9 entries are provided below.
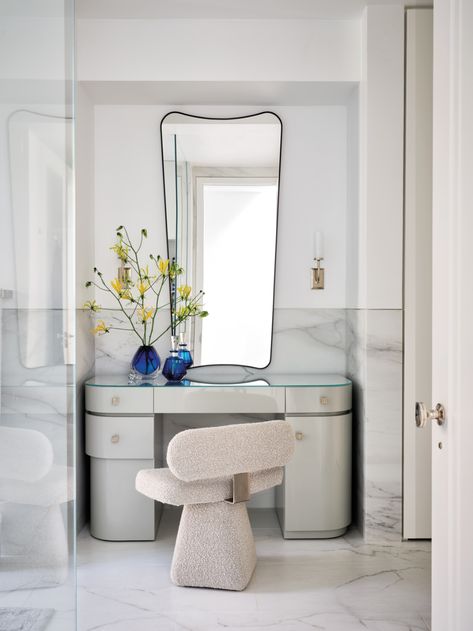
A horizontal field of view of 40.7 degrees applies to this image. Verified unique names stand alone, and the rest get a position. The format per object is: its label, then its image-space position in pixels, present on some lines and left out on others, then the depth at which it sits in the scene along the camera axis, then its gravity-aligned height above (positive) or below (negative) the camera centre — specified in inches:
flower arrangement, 133.6 +0.0
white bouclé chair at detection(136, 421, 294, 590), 98.0 -32.6
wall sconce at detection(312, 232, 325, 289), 135.0 +5.0
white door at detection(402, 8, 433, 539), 120.2 +2.7
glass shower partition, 46.4 -2.2
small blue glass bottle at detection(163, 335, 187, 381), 126.5 -15.4
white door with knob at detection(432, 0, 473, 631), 55.7 -2.2
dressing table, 121.8 -28.4
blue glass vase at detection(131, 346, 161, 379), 129.5 -14.6
